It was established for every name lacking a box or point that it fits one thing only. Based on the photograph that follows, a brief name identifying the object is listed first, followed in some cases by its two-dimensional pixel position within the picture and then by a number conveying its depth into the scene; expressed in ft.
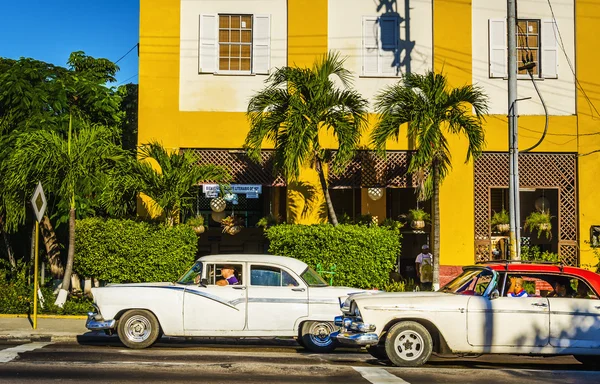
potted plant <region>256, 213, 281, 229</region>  69.27
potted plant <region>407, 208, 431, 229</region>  69.26
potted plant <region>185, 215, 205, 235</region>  67.00
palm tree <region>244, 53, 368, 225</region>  61.57
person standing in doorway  68.49
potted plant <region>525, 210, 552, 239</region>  70.18
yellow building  70.69
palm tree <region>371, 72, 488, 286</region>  61.93
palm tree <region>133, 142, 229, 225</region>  63.41
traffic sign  52.37
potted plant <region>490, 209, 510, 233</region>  69.67
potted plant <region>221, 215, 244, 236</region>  70.90
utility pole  56.59
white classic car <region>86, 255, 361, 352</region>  45.60
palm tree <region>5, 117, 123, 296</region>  60.03
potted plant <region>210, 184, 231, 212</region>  70.59
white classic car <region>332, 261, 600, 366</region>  38.86
